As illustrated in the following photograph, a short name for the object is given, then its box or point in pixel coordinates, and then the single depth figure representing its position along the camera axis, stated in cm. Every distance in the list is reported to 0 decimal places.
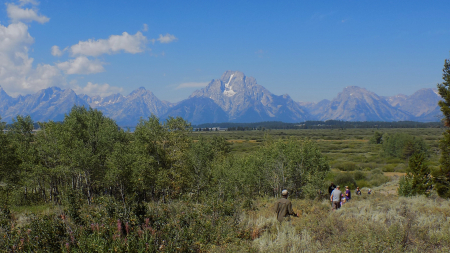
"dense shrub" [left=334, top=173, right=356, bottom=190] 4784
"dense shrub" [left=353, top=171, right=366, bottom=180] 5371
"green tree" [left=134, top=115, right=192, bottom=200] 2700
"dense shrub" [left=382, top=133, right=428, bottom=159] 7988
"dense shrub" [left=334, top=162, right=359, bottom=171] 6543
